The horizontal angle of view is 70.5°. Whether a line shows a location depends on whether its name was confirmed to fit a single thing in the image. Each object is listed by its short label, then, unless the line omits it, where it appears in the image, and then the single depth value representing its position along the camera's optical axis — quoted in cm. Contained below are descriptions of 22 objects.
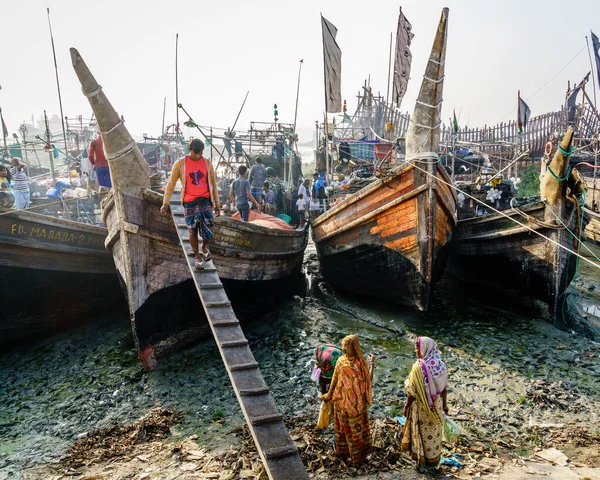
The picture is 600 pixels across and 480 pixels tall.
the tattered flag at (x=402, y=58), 1071
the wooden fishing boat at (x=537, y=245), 747
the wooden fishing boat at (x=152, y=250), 600
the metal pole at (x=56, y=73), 1349
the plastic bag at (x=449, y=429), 404
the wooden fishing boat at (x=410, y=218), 730
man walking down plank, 532
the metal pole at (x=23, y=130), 1806
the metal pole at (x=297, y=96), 1377
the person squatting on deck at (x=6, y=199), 674
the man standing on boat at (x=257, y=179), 1005
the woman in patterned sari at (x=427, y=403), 375
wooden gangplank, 343
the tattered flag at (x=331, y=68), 1044
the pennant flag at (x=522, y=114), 1457
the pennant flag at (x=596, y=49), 1297
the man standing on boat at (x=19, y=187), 862
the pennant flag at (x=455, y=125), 1670
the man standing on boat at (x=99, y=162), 788
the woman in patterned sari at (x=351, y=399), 387
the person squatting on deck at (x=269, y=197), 1203
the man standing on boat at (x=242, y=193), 855
